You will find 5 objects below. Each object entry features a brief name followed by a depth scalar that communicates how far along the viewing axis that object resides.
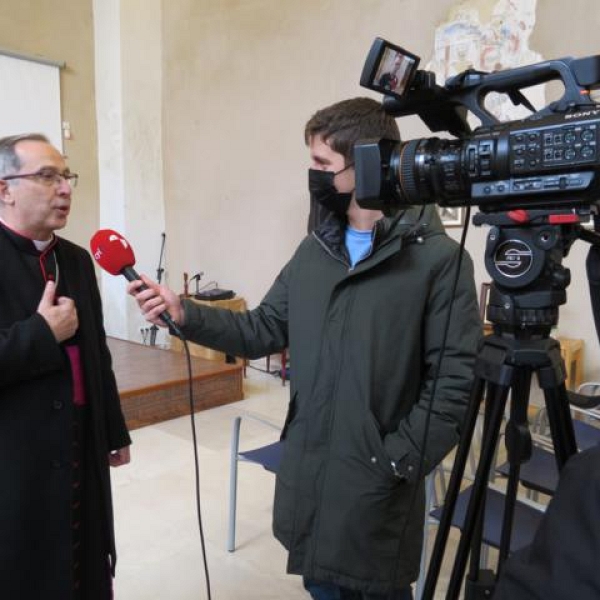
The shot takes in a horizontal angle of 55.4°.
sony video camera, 0.67
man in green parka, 1.08
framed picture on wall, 3.72
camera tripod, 0.72
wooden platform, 3.49
